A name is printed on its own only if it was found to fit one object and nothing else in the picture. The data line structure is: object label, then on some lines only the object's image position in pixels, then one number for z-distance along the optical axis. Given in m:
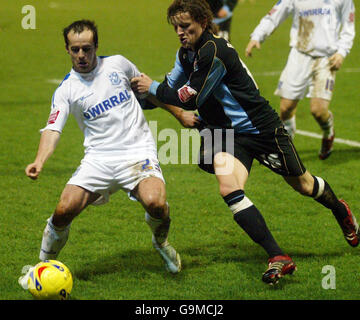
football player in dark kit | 10.56
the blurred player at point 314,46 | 18.02
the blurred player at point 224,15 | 27.16
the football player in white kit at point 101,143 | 10.62
